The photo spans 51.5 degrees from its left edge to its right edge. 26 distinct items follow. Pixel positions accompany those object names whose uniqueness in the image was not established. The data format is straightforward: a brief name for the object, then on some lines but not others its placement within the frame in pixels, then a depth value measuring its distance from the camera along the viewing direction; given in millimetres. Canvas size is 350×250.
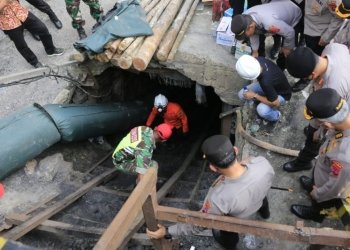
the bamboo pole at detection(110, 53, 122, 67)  6234
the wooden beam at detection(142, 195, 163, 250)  3086
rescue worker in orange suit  7012
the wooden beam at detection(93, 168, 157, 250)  2400
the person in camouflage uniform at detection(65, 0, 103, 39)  7276
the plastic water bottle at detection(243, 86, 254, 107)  5829
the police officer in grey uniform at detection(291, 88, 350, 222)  3215
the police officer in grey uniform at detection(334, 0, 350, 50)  4332
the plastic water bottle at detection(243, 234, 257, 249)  4188
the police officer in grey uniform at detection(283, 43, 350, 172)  3781
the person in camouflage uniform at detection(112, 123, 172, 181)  5430
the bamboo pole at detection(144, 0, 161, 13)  7207
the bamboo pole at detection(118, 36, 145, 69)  6102
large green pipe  5562
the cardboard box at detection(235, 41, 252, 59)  5979
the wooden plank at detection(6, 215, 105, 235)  4548
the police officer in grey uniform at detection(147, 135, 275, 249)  3229
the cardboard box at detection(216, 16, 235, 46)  6297
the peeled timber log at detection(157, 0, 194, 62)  6355
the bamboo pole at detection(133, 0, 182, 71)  6043
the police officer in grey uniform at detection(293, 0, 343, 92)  4828
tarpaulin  6219
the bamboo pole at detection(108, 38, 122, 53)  6230
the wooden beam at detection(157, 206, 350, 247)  2807
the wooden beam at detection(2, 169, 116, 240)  4316
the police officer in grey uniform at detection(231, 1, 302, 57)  5070
